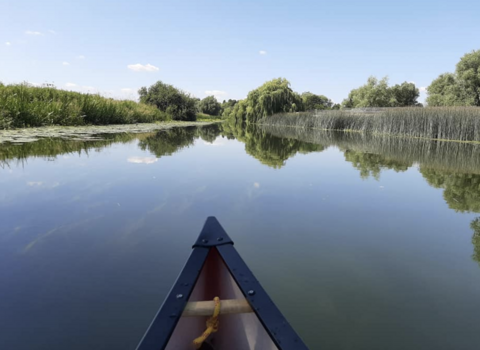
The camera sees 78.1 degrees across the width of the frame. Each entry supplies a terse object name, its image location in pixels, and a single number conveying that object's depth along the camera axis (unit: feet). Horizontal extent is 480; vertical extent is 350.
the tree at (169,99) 79.70
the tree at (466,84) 79.51
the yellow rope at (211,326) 3.81
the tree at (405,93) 127.44
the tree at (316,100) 185.88
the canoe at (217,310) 3.35
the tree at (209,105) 182.80
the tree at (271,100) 84.69
